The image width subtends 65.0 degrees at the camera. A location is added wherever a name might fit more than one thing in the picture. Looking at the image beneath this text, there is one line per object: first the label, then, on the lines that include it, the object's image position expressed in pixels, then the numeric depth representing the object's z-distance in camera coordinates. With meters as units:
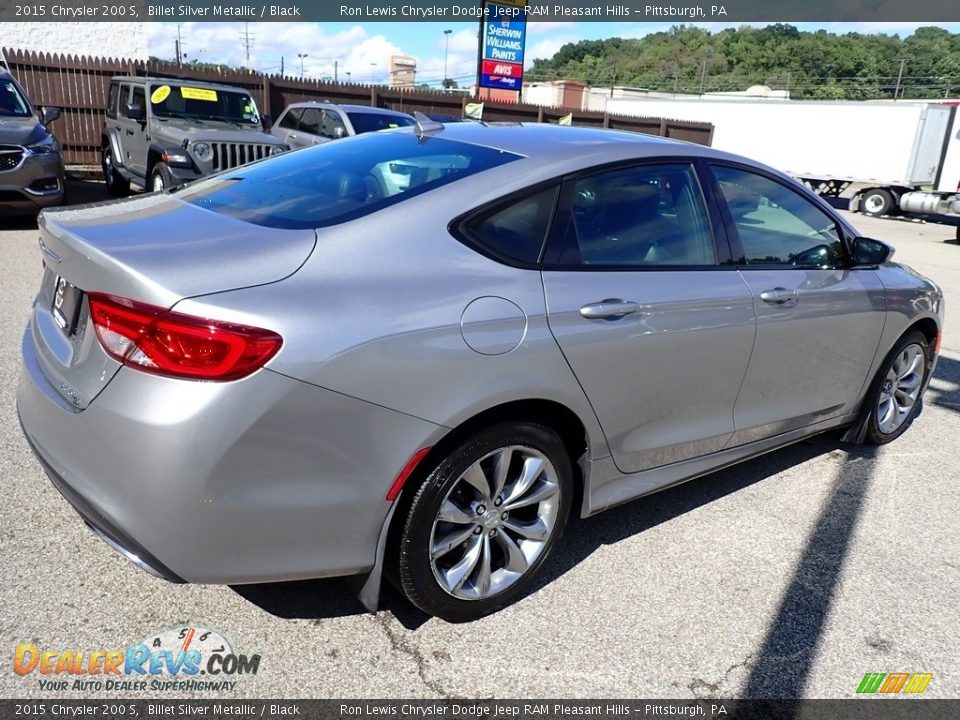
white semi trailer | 21.70
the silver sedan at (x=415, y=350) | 2.09
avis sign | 21.95
